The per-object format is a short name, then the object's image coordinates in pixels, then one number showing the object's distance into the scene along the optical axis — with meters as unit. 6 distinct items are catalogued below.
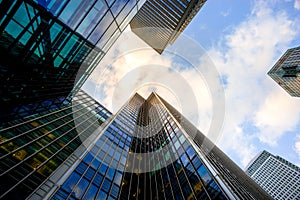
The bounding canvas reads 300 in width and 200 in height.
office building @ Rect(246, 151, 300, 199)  132.22
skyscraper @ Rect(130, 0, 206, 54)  44.81
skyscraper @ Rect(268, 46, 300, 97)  89.50
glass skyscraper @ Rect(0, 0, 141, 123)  8.08
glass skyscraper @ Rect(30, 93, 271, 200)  12.00
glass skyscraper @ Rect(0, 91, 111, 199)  9.94
